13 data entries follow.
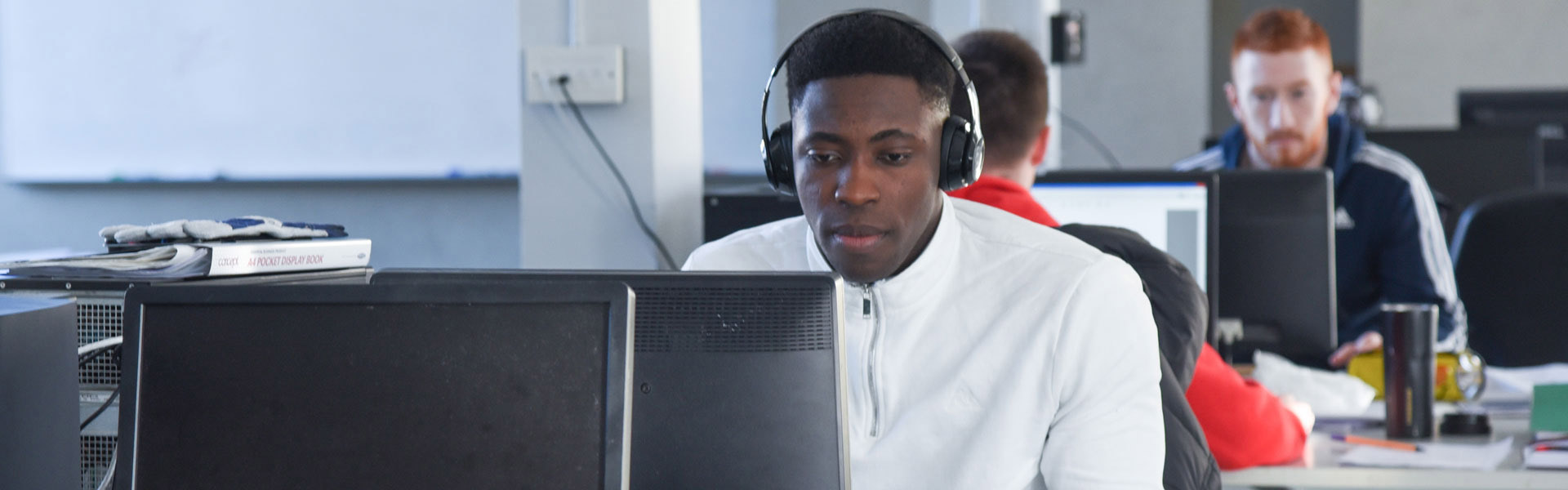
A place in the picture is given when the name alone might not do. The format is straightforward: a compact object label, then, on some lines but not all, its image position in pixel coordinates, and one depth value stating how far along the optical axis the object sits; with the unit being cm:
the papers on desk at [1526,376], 380
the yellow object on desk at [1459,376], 366
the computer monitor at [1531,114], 529
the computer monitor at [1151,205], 375
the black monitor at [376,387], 252
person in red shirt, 329
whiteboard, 615
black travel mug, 342
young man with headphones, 283
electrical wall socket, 369
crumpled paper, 361
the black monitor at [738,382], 259
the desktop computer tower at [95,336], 279
